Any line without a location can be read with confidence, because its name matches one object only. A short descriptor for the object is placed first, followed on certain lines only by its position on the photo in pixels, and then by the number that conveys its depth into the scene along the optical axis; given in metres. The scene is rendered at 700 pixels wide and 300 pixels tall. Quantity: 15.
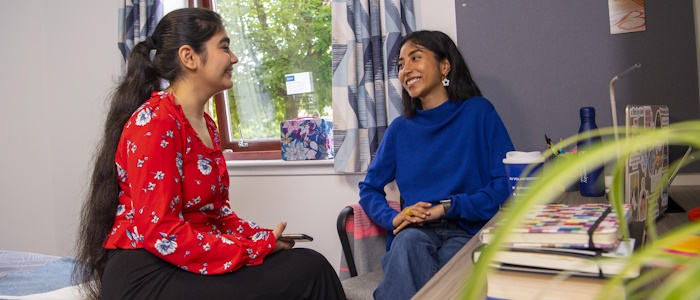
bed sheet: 1.75
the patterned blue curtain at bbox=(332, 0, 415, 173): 2.54
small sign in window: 3.20
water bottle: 1.62
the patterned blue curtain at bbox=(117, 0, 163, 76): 3.23
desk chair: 2.09
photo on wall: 2.17
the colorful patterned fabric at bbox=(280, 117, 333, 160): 2.92
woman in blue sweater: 1.80
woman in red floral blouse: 1.48
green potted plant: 0.23
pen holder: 1.74
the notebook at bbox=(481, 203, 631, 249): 0.65
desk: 0.81
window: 3.18
